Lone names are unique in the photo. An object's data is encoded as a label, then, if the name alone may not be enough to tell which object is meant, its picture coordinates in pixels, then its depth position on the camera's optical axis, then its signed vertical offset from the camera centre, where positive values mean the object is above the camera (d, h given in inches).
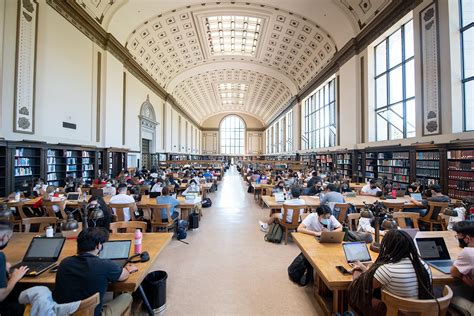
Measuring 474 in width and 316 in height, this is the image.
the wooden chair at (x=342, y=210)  169.8 -35.6
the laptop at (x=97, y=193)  160.8 -21.5
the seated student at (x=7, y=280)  63.3 -32.9
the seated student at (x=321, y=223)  122.7 -33.0
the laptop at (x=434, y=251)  82.2 -31.9
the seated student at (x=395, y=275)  60.1 -30.0
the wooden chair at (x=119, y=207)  167.0 -32.9
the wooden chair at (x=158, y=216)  173.2 -41.4
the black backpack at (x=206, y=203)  313.5 -55.6
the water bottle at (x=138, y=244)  89.9 -31.6
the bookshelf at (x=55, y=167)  285.9 -5.9
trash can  96.0 -54.5
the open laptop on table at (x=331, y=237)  102.3 -33.3
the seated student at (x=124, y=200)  170.6 -28.0
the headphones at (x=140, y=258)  82.5 -34.5
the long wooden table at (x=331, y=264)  71.1 -36.0
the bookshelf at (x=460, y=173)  214.4 -11.7
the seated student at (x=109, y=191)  239.5 -29.7
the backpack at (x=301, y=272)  120.3 -57.6
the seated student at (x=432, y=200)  175.8 -32.2
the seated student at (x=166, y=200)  185.3 -30.2
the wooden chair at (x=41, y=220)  121.5 -30.3
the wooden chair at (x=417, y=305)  54.8 -34.3
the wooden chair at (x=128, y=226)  115.6 -32.5
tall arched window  1592.0 +184.5
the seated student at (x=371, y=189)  240.0 -29.2
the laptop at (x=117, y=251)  81.4 -31.7
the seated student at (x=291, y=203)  180.2 -32.0
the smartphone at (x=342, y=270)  75.2 -35.3
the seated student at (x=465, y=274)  66.6 -32.9
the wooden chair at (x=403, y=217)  132.0 -32.3
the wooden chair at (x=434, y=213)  170.9 -39.4
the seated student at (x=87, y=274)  60.2 -30.0
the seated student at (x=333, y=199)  172.7 -28.5
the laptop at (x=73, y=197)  195.6 -29.2
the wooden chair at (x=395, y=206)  179.6 -34.6
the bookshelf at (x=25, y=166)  242.7 -3.6
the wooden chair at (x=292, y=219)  177.9 -44.7
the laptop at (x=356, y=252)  80.8 -32.1
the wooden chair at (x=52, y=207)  168.4 -32.2
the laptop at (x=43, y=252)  78.7 -31.4
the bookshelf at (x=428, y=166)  251.3 -5.8
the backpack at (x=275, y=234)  182.0 -57.3
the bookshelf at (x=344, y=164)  438.6 -5.3
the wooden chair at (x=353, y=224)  158.5 -45.2
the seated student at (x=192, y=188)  257.6 -30.0
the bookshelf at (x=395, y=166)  298.8 -7.2
